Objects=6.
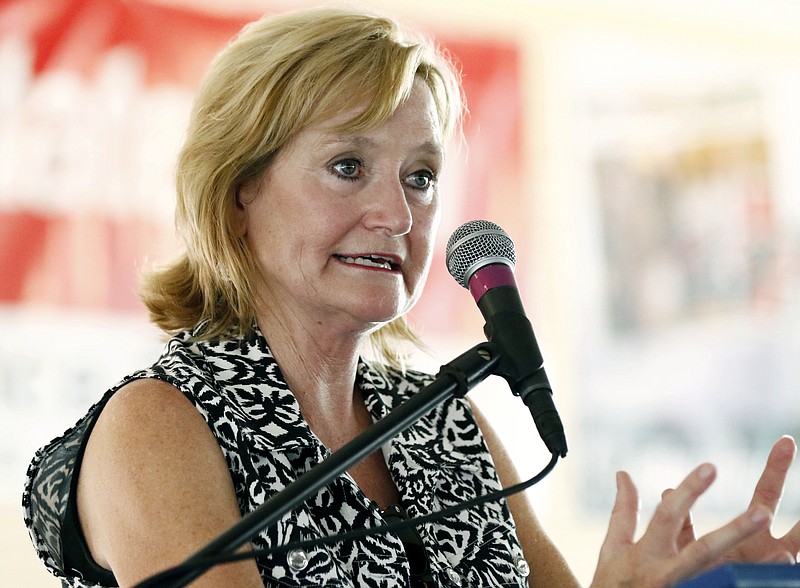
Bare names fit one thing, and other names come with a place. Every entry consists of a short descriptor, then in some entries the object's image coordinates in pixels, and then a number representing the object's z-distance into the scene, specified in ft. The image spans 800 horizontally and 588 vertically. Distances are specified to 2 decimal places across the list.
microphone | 10.45
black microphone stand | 10.17
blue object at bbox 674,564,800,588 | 10.02
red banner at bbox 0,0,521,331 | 13.55
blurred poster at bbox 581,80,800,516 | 17.95
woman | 10.90
